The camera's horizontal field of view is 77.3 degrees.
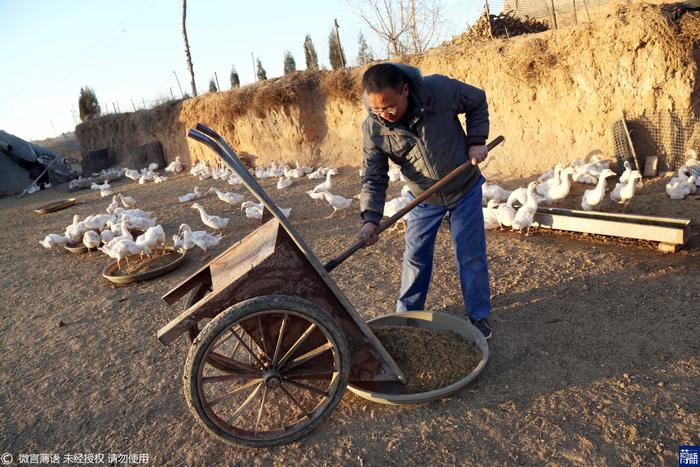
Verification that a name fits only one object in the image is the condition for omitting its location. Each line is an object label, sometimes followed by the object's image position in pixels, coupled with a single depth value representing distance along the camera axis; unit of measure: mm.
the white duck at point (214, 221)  7320
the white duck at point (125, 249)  6059
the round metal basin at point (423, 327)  2668
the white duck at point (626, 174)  6390
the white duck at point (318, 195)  8198
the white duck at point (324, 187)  9070
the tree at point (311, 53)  18858
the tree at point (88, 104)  32531
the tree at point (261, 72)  32469
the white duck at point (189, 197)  11219
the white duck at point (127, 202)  10383
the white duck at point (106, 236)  7047
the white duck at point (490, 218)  5816
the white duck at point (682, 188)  5922
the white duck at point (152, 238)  6207
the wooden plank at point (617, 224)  4406
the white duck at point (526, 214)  5430
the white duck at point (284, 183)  11177
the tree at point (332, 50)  28414
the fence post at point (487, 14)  10884
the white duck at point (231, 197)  9125
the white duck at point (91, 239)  7258
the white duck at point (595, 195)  5621
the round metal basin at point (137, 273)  5738
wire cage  7031
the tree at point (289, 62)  34500
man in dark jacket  2795
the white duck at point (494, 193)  6879
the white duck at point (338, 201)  7625
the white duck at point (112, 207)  9430
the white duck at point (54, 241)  7871
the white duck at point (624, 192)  5793
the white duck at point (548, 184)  6385
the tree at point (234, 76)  36812
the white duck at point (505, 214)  5637
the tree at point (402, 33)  14062
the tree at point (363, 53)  15829
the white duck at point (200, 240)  6355
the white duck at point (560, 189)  6163
